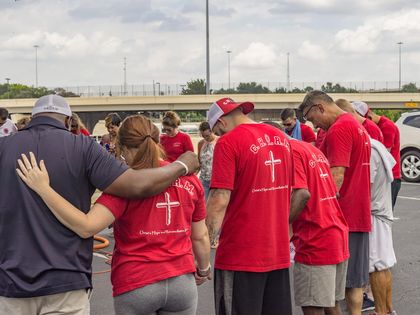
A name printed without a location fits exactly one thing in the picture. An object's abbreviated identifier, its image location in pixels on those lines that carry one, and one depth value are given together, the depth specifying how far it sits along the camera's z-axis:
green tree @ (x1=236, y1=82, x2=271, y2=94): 74.88
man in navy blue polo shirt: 3.05
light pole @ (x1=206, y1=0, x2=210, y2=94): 48.41
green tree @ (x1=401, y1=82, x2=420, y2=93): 76.21
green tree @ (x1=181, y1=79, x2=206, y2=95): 97.40
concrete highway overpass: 63.75
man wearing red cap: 3.93
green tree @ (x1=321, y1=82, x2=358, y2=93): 71.25
